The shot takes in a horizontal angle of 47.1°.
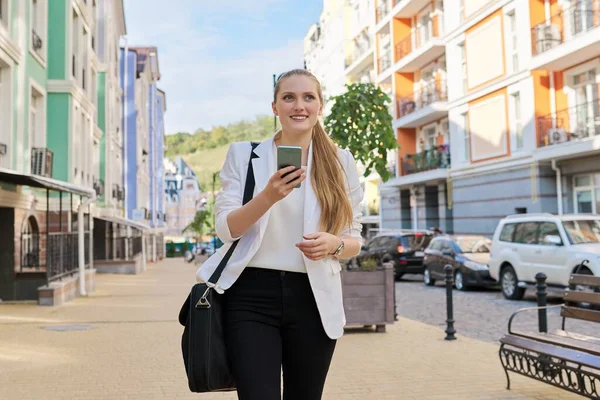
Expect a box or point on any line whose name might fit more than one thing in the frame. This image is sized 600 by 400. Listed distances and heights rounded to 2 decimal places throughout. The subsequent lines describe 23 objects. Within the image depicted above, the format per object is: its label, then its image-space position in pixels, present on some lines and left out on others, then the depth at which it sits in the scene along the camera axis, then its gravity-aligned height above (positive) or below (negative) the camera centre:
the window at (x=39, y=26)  18.81 +5.95
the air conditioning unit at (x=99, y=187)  28.47 +2.16
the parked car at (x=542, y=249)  13.86 -0.43
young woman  2.67 -0.09
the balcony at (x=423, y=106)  32.44 +6.31
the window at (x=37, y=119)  19.39 +3.42
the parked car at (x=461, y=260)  18.19 -0.81
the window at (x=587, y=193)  22.44 +1.15
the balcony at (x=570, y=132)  21.45 +3.17
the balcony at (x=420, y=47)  32.75 +9.20
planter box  10.25 -0.96
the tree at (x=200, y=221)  77.38 +1.63
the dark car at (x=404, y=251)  22.98 -0.66
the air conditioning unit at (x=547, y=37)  23.39 +6.58
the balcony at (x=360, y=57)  44.59 +11.76
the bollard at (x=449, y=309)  9.76 -1.13
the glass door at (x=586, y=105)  21.89 +3.99
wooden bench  5.37 -1.00
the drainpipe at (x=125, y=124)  41.97 +7.04
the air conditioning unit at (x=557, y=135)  23.02 +3.14
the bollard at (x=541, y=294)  7.62 -0.72
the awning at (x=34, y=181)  12.99 +1.20
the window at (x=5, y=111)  16.12 +3.02
